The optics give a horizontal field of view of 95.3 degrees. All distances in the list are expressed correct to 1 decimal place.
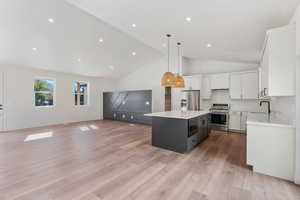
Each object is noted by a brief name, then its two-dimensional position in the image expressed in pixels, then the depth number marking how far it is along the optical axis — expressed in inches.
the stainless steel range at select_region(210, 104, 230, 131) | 212.8
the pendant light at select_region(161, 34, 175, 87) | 134.2
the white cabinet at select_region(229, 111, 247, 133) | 201.8
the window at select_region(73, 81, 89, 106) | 296.5
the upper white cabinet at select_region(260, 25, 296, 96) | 81.8
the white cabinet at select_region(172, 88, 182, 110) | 254.0
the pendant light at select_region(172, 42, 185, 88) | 143.9
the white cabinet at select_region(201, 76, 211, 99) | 230.2
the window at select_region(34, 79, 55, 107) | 243.0
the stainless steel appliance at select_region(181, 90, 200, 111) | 234.8
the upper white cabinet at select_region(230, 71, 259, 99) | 192.1
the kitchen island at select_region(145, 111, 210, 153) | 125.7
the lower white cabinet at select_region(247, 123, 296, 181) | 85.7
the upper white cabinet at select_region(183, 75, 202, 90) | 230.9
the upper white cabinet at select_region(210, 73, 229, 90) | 213.6
